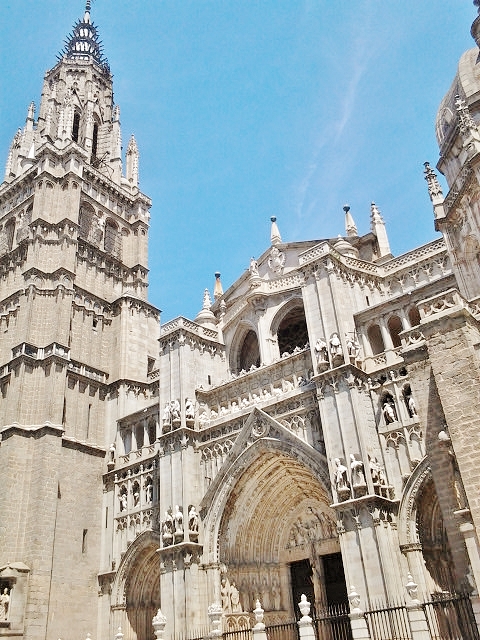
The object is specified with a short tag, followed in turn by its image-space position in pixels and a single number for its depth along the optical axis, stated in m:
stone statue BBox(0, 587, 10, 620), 22.30
